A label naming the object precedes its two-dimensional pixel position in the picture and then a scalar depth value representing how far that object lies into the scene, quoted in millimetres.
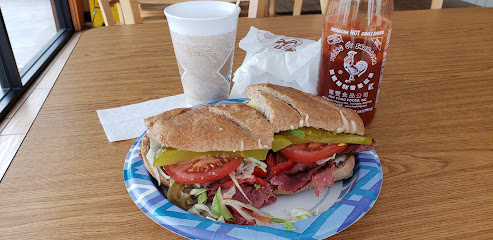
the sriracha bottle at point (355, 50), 762
